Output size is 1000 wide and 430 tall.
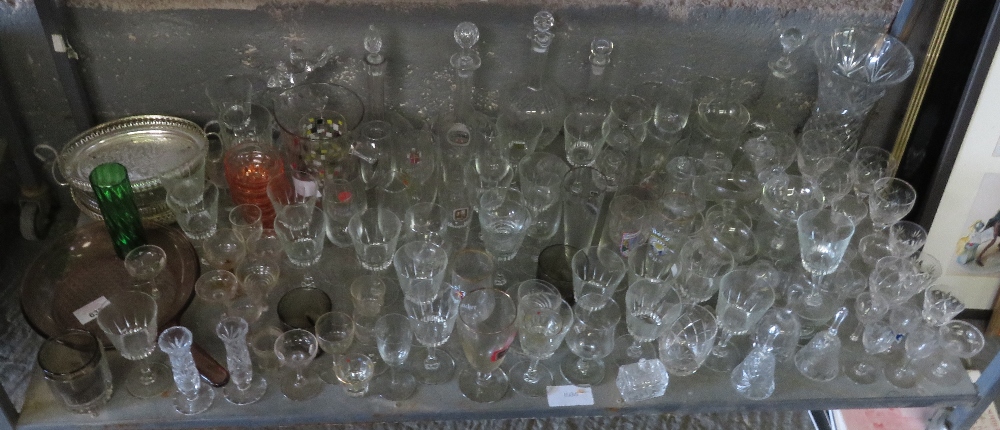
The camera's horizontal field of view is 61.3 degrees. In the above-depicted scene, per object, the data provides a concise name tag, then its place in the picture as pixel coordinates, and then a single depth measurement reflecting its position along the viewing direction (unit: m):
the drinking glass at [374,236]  1.51
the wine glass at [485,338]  1.31
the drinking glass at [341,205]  1.54
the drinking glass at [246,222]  1.51
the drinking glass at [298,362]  1.37
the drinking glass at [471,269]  1.40
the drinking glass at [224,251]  1.51
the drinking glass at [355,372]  1.37
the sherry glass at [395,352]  1.38
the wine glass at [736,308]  1.44
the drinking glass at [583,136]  1.73
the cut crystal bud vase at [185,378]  1.29
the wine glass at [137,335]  1.33
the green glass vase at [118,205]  1.43
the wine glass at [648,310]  1.41
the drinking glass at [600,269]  1.46
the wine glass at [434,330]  1.39
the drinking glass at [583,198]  1.55
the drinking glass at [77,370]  1.28
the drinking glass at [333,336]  1.36
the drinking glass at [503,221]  1.52
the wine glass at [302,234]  1.51
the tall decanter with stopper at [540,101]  1.74
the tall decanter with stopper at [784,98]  1.79
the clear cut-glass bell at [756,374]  1.43
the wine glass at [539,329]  1.37
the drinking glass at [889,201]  1.63
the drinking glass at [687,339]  1.43
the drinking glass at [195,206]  1.54
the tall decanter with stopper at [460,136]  1.58
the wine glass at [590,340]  1.43
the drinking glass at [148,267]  1.46
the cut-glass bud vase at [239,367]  1.32
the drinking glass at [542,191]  1.60
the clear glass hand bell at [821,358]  1.46
